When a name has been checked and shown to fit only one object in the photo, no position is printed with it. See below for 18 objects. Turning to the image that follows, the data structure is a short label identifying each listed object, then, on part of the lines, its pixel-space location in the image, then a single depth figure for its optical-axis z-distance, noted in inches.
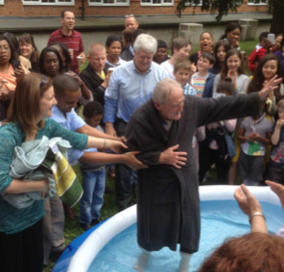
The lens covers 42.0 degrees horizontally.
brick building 645.3
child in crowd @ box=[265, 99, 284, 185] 167.6
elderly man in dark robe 111.3
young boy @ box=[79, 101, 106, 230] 150.6
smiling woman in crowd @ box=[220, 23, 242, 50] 276.4
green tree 434.4
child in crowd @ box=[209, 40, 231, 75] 222.4
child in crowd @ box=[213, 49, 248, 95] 194.1
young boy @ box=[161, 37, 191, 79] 200.4
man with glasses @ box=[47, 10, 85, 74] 259.4
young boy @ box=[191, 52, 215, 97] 196.7
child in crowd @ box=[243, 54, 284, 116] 181.4
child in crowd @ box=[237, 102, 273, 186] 175.8
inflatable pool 129.7
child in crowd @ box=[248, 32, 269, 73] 282.8
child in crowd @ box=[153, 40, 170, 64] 226.2
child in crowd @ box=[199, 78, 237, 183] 177.8
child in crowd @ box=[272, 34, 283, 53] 288.3
